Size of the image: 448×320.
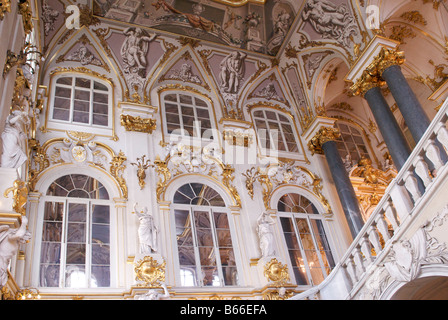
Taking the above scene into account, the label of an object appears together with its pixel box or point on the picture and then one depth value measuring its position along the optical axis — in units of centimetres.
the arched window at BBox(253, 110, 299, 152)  1337
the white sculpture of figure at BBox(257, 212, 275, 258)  1002
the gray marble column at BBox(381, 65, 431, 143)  935
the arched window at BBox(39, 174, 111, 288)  856
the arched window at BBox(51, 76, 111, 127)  1134
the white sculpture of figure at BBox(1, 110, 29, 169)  615
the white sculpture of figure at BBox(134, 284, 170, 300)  838
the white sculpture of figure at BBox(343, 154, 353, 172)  1411
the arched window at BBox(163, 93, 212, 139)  1241
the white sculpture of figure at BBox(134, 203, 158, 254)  909
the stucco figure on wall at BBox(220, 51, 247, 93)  1402
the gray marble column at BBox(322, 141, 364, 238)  1113
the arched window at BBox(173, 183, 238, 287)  964
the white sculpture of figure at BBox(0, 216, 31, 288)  507
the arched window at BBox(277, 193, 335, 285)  1061
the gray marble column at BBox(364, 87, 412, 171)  992
